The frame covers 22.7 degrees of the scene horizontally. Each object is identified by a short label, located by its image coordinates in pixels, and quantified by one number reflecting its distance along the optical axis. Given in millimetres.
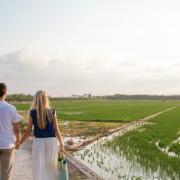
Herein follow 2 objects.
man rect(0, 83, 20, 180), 5984
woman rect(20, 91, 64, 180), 6125
